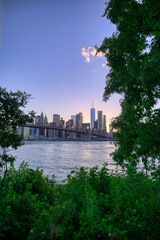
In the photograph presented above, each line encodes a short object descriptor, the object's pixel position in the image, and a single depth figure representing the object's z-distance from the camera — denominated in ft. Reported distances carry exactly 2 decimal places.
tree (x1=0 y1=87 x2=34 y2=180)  16.80
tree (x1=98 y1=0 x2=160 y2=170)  14.29
